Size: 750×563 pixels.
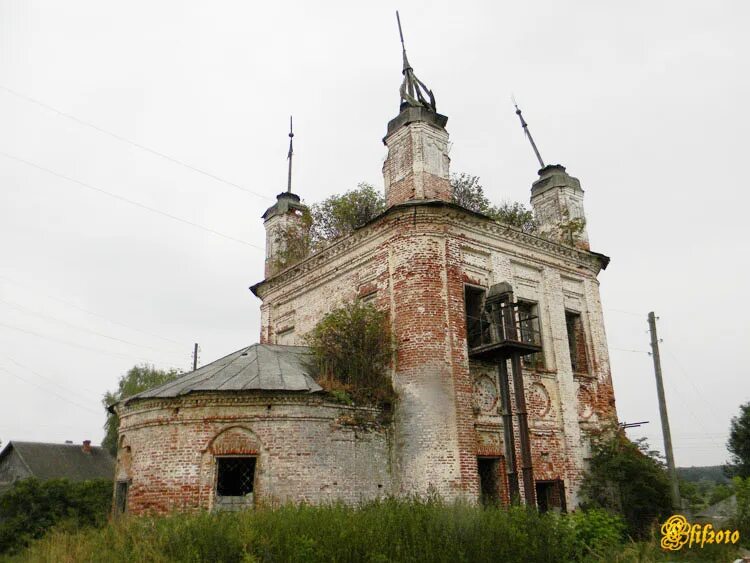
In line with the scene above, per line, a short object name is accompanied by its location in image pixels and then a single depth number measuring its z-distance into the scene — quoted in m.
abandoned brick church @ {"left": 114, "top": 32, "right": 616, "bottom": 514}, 11.98
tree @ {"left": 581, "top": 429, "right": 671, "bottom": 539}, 14.59
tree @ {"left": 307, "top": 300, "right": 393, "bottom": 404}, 13.41
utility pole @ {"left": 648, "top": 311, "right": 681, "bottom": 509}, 15.75
